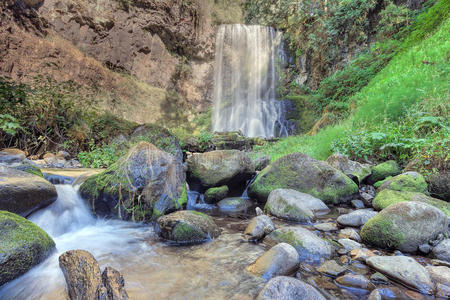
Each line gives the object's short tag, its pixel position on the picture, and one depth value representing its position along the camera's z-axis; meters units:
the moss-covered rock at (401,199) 2.93
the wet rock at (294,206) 3.26
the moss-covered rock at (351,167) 4.43
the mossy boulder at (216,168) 4.55
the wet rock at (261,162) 6.00
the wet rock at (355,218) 2.92
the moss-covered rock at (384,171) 4.26
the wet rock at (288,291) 1.53
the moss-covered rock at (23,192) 2.46
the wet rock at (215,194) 4.47
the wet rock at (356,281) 1.75
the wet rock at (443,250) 2.06
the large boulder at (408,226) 2.24
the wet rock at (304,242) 2.21
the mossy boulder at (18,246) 1.76
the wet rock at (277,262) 1.96
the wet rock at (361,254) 2.14
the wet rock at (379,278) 1.80
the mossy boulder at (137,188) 3.30
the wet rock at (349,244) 2.36
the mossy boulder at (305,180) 3.97
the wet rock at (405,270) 1.69
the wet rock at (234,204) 4.07
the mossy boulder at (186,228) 2.69
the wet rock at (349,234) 2.59
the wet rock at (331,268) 1.94
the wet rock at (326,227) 2.87
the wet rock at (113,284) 1.49
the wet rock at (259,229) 2.70
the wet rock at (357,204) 3.71
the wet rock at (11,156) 4.96
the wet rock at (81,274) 1.55
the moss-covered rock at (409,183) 3.37
